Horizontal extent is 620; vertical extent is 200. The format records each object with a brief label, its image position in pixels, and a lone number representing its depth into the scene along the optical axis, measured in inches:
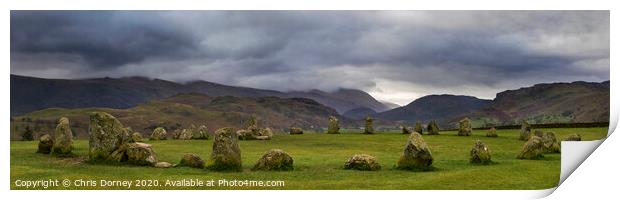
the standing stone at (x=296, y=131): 2564.0
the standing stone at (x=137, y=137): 2053.9
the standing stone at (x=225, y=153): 1322.6
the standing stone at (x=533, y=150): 1593.3
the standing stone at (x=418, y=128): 2499.0
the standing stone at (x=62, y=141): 1565.0
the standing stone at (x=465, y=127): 2388.2
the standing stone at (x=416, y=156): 1374.3
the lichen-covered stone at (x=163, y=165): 1361.5
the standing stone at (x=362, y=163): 1375.5
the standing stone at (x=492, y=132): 2300.7
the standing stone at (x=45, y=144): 1625.2
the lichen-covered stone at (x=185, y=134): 2259.2
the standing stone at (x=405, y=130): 2441.4
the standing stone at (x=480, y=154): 1478.8
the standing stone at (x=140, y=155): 1368.1
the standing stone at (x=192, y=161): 1366.9
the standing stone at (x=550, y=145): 1706.4
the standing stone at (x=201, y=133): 2278.5
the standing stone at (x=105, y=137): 1409.9
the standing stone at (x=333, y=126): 2576.3
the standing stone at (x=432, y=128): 2491.4
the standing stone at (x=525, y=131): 2112.9
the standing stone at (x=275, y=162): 1341.0
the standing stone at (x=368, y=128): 2551.7
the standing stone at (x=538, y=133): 1950.8
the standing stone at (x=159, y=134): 2223.2
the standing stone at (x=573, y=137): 1740.9
